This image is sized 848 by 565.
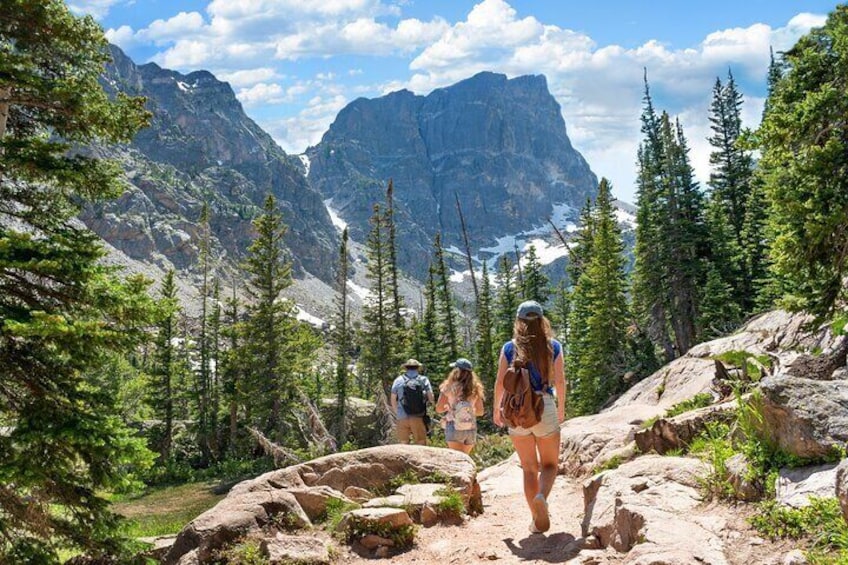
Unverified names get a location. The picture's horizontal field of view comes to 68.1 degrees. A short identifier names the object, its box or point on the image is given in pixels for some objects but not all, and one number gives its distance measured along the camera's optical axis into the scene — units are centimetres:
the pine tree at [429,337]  4841
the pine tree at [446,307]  4872
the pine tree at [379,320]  4216
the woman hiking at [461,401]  960
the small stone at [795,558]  383
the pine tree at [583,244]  4534
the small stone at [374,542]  639
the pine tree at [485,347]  4784
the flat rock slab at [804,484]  439
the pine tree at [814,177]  862
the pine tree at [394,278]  4419
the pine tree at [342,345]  3896
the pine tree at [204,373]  4397
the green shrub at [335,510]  689
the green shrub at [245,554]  575
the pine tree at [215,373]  4334
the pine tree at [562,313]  6646
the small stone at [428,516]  699
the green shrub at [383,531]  644
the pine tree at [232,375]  3775
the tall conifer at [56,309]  646
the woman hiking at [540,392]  618
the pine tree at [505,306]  5206
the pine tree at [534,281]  4916
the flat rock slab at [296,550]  580
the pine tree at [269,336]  3612
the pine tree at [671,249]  3834
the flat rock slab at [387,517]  654
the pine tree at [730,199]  3816
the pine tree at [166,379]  4372
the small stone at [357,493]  746
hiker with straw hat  1080
